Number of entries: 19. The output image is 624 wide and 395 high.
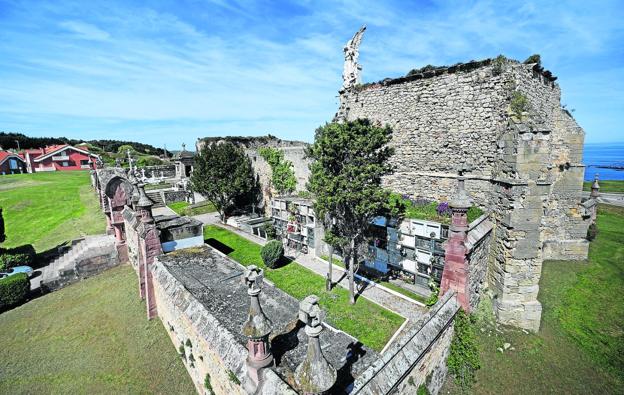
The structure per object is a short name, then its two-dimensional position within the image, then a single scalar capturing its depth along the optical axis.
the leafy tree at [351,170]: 11.27
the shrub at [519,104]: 10.16
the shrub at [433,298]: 10.12
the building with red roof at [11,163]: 55.53
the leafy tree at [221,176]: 26.03
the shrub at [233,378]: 5.57
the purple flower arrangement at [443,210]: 13.11
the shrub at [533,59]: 11.13
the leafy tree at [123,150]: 66.59
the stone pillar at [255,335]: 4.90
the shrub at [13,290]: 13.13
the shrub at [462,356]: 7.97
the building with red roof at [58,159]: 58.59
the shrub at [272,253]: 16.59
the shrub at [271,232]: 21.69
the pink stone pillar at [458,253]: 7.80
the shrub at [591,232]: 19.08
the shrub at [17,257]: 16.25
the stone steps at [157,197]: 33.25
